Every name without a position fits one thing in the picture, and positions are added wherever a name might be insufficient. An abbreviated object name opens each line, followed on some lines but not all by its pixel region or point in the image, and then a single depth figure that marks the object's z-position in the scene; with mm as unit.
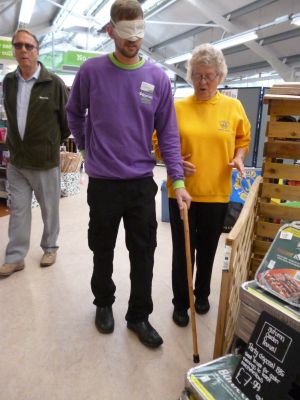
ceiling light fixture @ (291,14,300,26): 6668
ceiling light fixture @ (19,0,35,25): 6956
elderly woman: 1784
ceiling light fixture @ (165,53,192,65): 11542
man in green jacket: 2471
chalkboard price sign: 1134
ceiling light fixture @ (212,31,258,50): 8165
